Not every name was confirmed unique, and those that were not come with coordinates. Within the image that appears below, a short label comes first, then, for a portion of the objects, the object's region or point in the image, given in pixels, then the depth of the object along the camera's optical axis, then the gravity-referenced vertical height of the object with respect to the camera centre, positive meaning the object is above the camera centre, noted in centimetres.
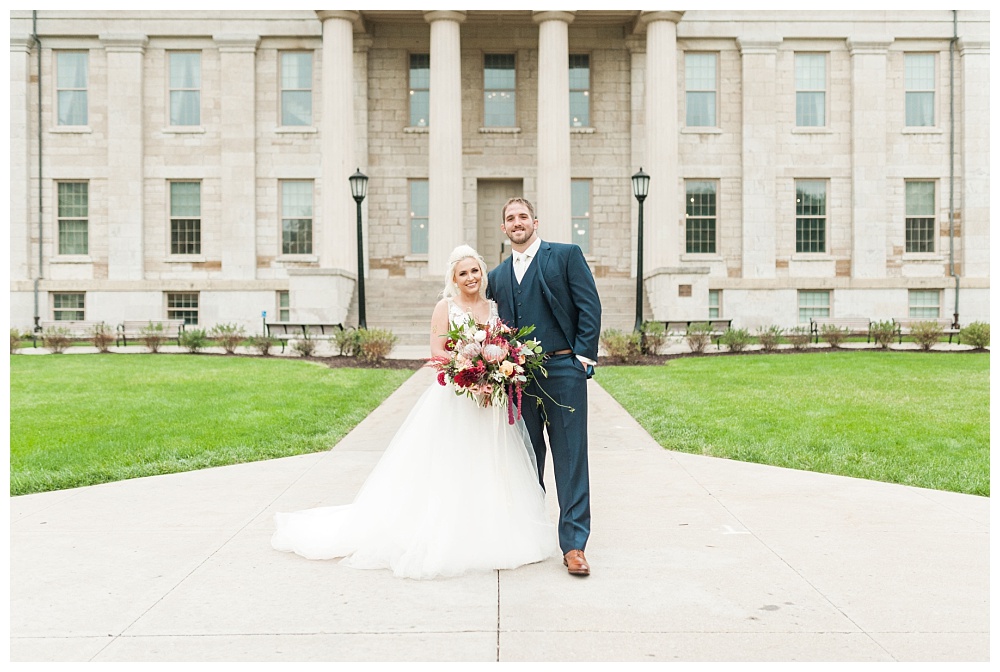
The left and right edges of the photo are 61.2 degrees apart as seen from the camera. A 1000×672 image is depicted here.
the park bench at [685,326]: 2502 -65
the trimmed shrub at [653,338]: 2019 -80
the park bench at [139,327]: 2740 -87
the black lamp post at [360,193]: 2103 +281
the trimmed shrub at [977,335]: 2180 -76
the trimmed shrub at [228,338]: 2183 -91
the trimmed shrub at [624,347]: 1934 -98
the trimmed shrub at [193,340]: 2217 -96
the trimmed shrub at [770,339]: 2186 -90
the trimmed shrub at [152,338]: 2214 -94
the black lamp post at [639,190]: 2086 +288
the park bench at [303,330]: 2400 -78
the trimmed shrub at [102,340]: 2239 -98
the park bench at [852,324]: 2903 -65
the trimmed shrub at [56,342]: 2208 -102
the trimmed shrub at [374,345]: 1891 -94
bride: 516 -123
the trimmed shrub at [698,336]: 2153 -81
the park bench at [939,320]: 3011 -66
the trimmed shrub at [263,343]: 2153 -102
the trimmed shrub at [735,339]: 2148 -88
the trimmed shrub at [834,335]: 2284 -84
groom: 524 -15
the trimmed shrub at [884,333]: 2239 -74
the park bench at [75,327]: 2698 -78
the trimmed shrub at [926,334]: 2144 -73
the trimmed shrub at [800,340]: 2259 -94
